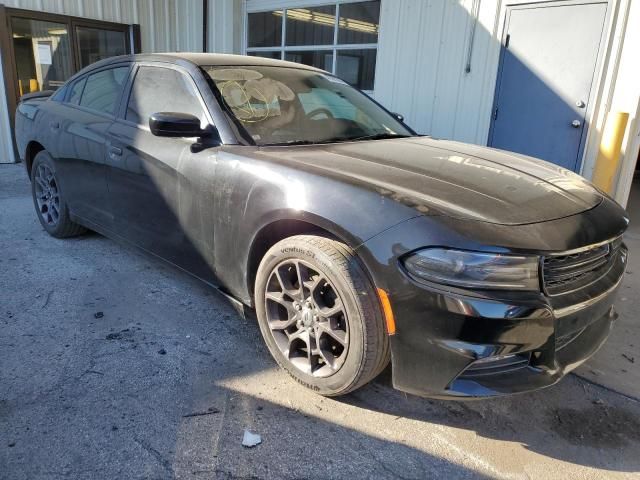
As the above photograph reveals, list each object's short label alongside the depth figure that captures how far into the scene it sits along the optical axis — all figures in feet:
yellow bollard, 16.74
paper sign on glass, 27.17
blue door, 17.84
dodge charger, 6.20
